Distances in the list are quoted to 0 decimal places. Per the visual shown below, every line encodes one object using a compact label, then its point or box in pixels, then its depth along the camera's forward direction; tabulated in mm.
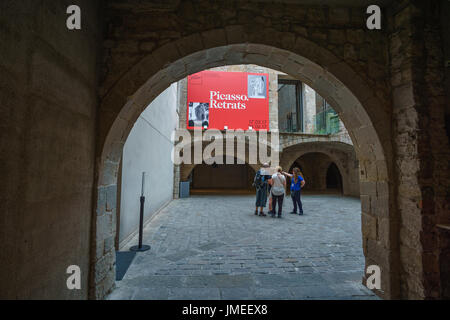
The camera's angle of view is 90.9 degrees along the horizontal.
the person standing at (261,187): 5535
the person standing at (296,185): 5867
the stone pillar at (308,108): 11977
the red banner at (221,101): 9336
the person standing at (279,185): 5362
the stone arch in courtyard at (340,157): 10953
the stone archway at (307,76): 2014
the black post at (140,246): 3267
